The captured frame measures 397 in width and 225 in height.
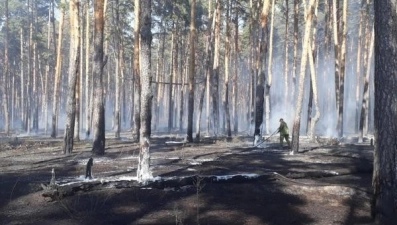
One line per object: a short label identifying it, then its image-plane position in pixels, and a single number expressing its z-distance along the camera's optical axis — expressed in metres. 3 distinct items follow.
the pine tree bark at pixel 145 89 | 12.14
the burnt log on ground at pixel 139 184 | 10.57
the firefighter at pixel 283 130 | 22.31
